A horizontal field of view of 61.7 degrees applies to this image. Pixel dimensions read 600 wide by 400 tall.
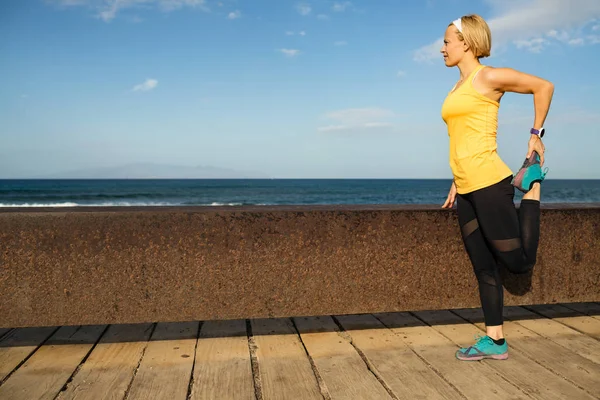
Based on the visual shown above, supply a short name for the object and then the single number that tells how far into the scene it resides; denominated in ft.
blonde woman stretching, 7.25
